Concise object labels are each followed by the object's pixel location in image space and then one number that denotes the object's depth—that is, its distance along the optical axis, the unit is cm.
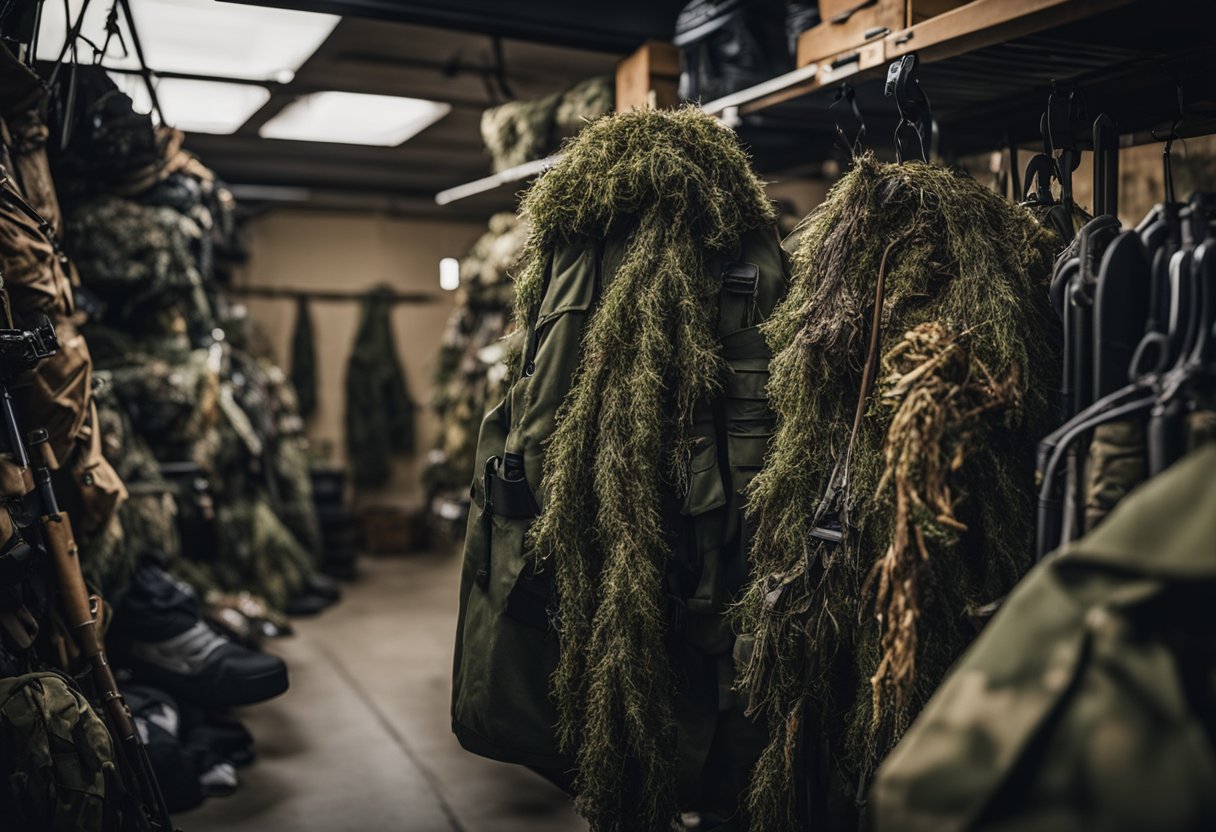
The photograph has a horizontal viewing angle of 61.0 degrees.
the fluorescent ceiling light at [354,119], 554
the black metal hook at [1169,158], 172
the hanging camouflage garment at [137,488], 366
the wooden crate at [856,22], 222
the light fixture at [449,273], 525
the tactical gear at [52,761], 204
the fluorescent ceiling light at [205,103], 513
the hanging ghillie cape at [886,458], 153
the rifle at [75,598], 227
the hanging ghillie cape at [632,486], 199
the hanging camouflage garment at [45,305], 230
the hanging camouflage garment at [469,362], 490
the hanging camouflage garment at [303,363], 800
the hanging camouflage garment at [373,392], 812
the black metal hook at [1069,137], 187
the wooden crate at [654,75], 354
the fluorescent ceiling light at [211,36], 399
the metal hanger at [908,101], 188
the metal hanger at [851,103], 192
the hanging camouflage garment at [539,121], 394
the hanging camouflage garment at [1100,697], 93
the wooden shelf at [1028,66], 183
